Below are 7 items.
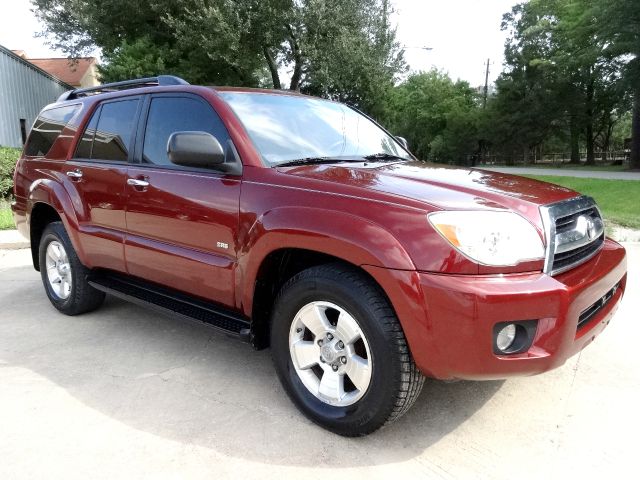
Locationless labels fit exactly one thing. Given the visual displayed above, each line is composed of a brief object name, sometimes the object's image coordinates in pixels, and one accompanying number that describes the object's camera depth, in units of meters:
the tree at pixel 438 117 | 46.12
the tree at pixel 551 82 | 31.53
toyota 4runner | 2.23
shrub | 11.48
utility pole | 46.43
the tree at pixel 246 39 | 19.62
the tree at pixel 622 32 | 20.92
